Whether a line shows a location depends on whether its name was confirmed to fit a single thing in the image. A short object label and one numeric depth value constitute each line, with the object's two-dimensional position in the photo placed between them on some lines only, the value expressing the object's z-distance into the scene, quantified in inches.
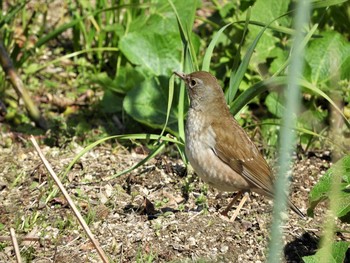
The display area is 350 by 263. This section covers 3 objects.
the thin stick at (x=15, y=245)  274.5
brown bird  381.7
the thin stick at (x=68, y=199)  262.8
